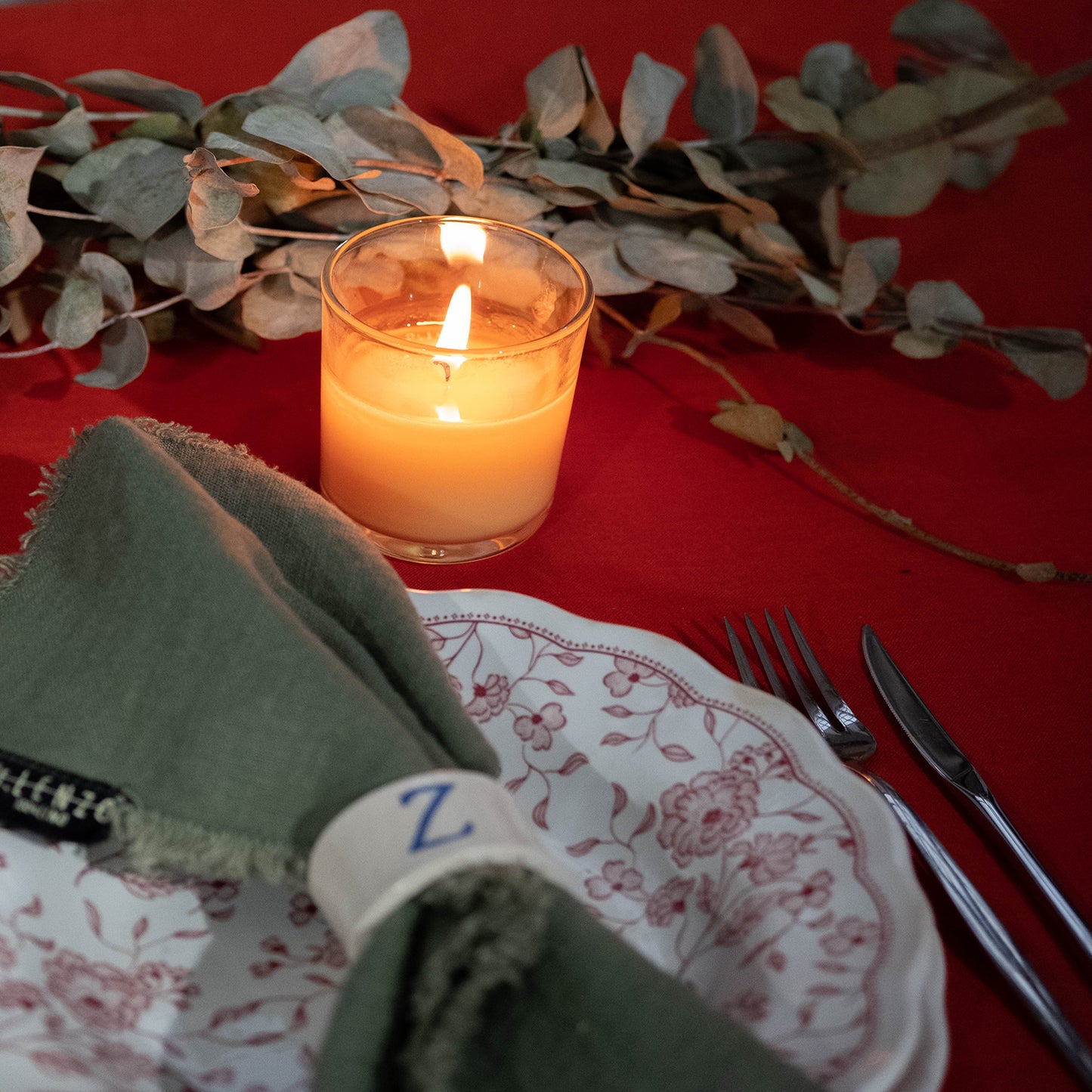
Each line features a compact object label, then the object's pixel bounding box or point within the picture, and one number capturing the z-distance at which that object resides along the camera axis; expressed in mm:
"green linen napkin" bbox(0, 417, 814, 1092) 329
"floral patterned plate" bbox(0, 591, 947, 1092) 350
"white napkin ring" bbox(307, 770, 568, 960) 340
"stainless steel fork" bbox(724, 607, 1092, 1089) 402
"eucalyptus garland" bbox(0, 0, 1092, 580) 662
